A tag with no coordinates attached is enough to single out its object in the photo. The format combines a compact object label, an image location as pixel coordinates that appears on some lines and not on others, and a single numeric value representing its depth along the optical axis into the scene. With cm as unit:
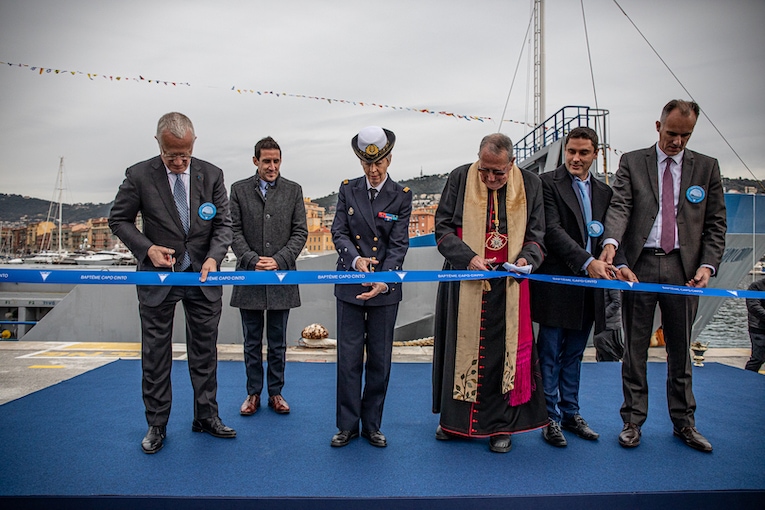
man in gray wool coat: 339
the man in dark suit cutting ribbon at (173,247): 263
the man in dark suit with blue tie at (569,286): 293
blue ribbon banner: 265
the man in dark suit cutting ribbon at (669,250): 281
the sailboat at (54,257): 3228
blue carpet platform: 212
